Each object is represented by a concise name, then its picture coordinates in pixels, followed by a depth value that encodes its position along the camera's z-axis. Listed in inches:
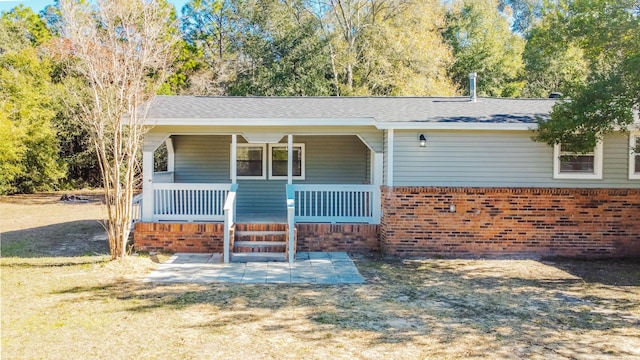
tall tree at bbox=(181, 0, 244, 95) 1018.1
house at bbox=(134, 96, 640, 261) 378.3
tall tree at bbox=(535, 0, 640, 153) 302.0
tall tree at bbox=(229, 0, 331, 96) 944.9
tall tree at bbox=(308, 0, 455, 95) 1008.2
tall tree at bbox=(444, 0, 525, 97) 1186.6
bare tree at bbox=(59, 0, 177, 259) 323.0
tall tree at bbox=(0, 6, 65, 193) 779.4
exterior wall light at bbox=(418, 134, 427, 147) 380.5
